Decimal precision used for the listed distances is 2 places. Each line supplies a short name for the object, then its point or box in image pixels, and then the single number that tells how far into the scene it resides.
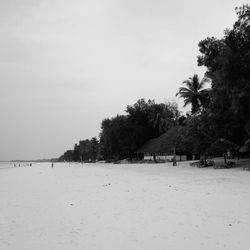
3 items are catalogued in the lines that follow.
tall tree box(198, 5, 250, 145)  22.02
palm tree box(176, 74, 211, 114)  44.84
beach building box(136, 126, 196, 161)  46.06
